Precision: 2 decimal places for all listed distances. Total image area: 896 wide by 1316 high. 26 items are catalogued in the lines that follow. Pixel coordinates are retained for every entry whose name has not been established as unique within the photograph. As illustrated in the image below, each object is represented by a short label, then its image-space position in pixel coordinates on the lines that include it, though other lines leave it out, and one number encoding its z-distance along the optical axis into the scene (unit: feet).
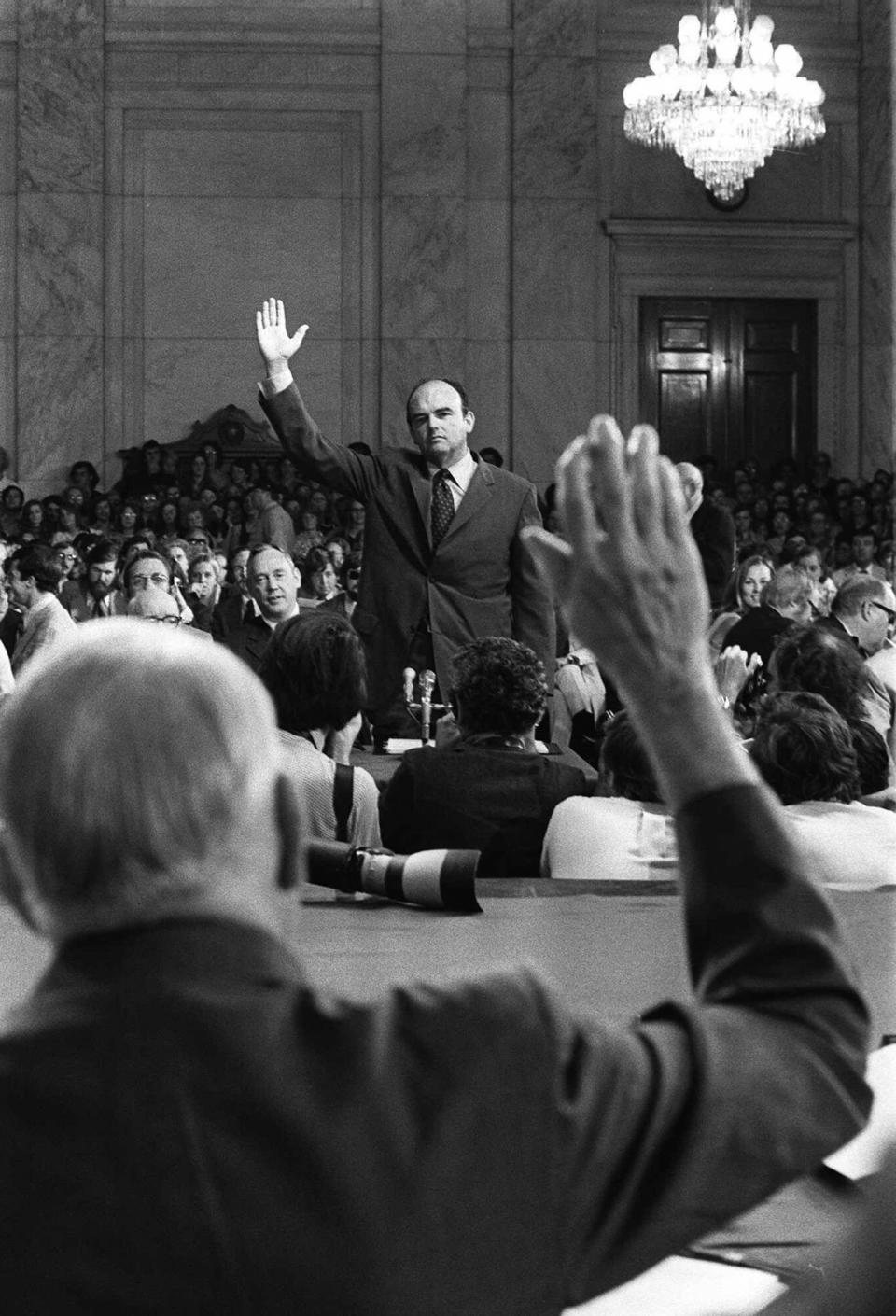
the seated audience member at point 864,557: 49.52
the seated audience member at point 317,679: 14.51
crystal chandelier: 52.34
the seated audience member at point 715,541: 26.81
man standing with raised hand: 23.34
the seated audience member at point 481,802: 13.58
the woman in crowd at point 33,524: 52.95
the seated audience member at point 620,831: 12.53
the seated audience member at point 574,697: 24.68
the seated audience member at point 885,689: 20.18
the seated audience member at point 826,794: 12.21
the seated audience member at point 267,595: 25.61
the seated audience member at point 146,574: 28.84
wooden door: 64.34
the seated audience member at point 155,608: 25.00
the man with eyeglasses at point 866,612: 25.38
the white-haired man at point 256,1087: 3.58
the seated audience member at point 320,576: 37.27
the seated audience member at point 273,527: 52.75
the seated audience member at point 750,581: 32.07
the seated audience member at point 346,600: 33.08
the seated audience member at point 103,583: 34.63
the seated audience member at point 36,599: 25.54
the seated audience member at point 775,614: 25.64
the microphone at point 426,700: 22.21
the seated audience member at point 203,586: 36.17
